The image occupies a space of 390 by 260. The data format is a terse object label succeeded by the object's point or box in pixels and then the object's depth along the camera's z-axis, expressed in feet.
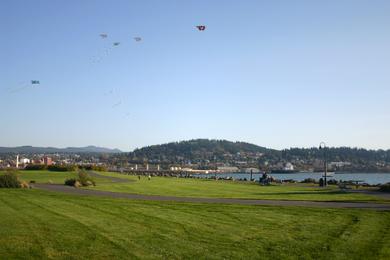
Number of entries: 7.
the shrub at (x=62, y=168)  230.97
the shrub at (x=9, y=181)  118.95
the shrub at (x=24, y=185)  119.65
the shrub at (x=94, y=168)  266.75
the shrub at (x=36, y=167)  250.16
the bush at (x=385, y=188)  126.89
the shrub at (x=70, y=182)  135.23
